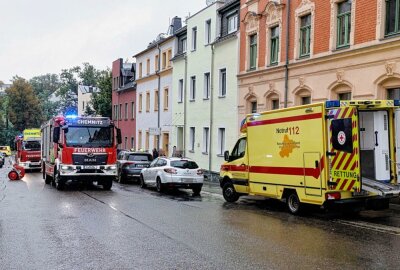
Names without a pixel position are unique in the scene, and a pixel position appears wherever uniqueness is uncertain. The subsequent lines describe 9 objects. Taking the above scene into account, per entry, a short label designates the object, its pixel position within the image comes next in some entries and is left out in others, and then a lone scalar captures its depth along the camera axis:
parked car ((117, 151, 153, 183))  25.16
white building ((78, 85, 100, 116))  89.56
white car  19.31
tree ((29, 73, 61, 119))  106.50
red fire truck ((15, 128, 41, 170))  36.38
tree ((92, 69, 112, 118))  57.75
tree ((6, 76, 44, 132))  89.50
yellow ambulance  11.84
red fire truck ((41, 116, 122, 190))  19.69
